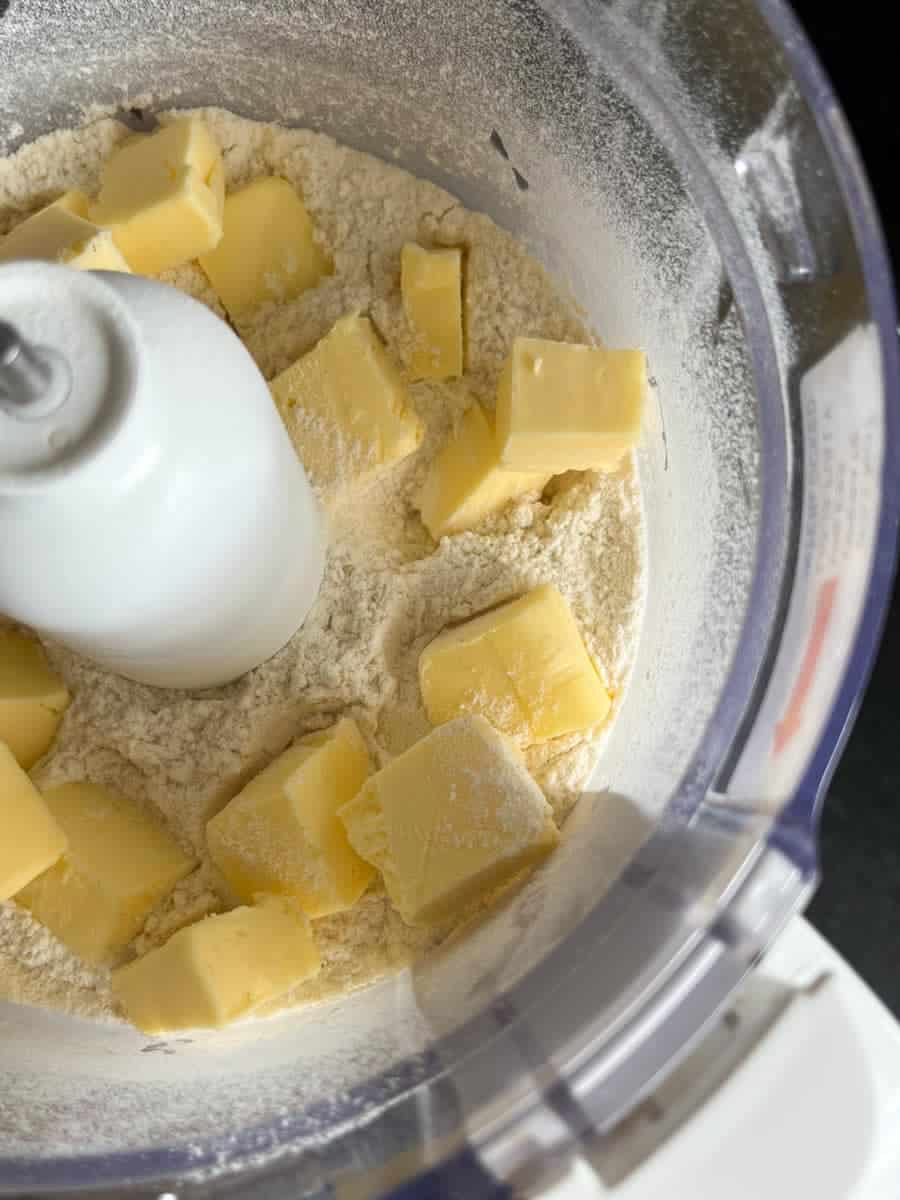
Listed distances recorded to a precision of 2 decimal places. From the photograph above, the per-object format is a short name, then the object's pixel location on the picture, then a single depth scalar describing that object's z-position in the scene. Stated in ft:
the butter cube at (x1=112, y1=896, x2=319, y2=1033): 0.65
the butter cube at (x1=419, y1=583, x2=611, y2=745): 0.70
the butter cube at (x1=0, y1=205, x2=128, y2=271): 0.74
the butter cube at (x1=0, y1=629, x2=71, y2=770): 0.73
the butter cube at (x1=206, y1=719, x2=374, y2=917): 0.69
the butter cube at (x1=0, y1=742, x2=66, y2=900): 0.69
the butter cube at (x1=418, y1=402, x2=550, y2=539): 0.74
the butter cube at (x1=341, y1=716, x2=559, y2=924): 0.66
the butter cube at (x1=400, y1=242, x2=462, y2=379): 0.77
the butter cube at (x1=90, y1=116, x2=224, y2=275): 0.76
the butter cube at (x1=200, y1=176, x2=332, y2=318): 0.80
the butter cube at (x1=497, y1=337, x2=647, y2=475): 0.70
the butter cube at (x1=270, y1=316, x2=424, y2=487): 0.74
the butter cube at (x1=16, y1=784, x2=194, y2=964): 0.71
